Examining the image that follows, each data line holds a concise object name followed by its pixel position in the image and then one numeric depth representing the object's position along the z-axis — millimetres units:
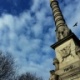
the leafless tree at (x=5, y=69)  13458
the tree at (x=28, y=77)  17893
